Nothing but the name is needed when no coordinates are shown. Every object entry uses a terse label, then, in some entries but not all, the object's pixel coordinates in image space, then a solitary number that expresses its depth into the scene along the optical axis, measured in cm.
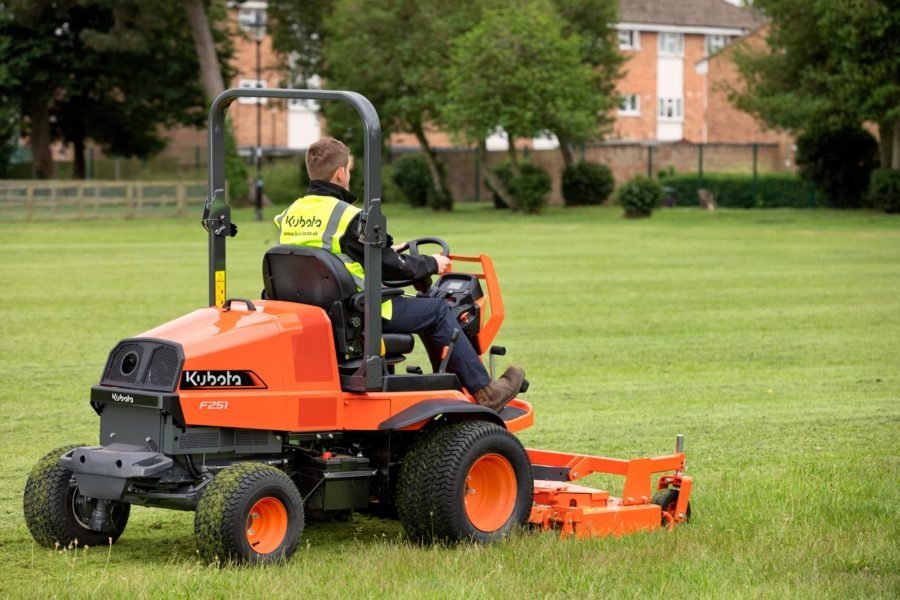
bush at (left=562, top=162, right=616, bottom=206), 6569
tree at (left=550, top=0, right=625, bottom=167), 7075
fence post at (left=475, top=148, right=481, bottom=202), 7475
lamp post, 5567
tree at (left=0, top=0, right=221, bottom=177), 6694
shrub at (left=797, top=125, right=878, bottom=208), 6031
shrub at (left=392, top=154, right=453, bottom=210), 6844
